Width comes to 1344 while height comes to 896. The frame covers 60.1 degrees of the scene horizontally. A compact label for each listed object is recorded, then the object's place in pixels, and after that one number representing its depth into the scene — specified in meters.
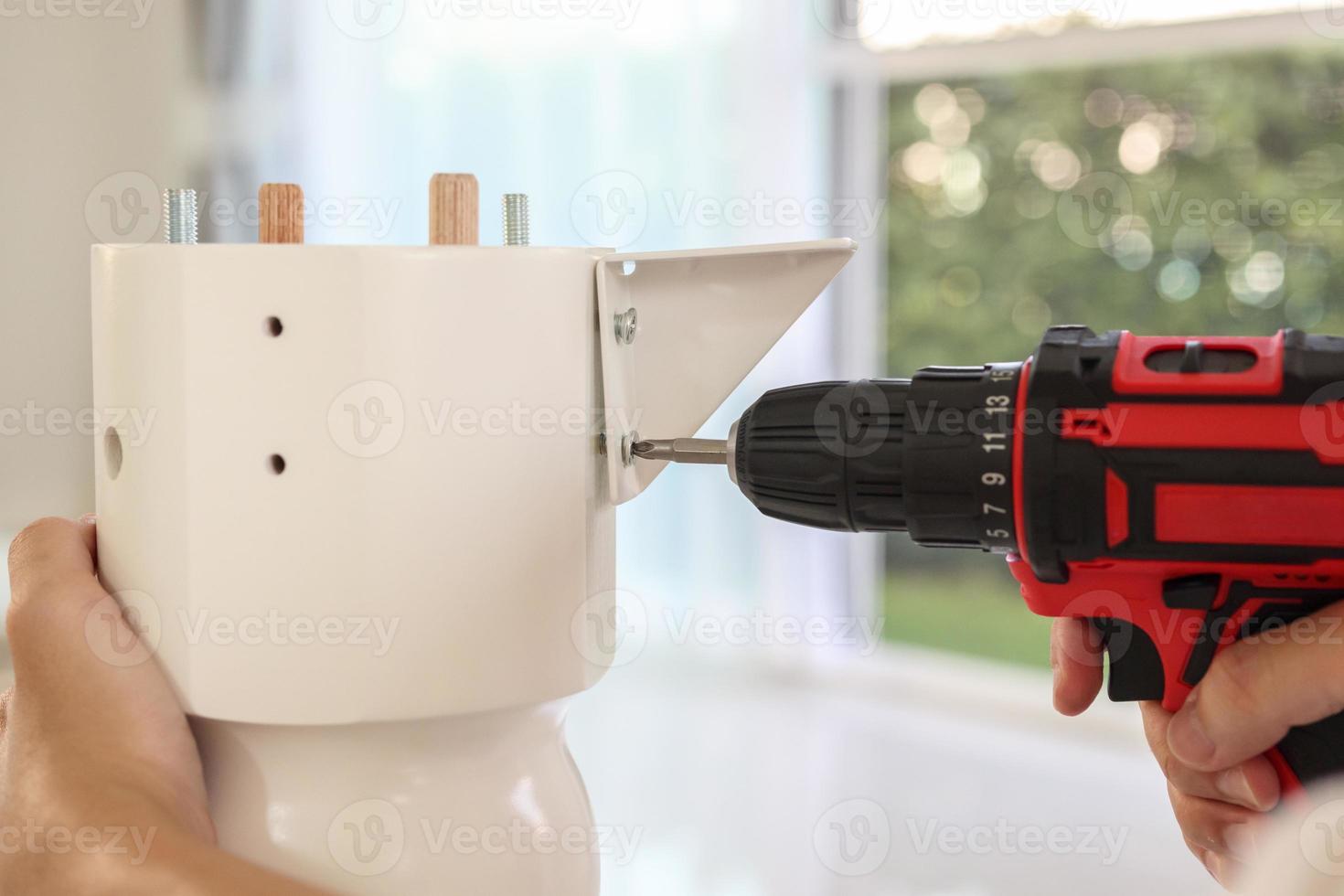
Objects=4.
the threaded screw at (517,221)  0.61
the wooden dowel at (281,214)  0.57
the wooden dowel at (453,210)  0.58
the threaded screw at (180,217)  0.58
